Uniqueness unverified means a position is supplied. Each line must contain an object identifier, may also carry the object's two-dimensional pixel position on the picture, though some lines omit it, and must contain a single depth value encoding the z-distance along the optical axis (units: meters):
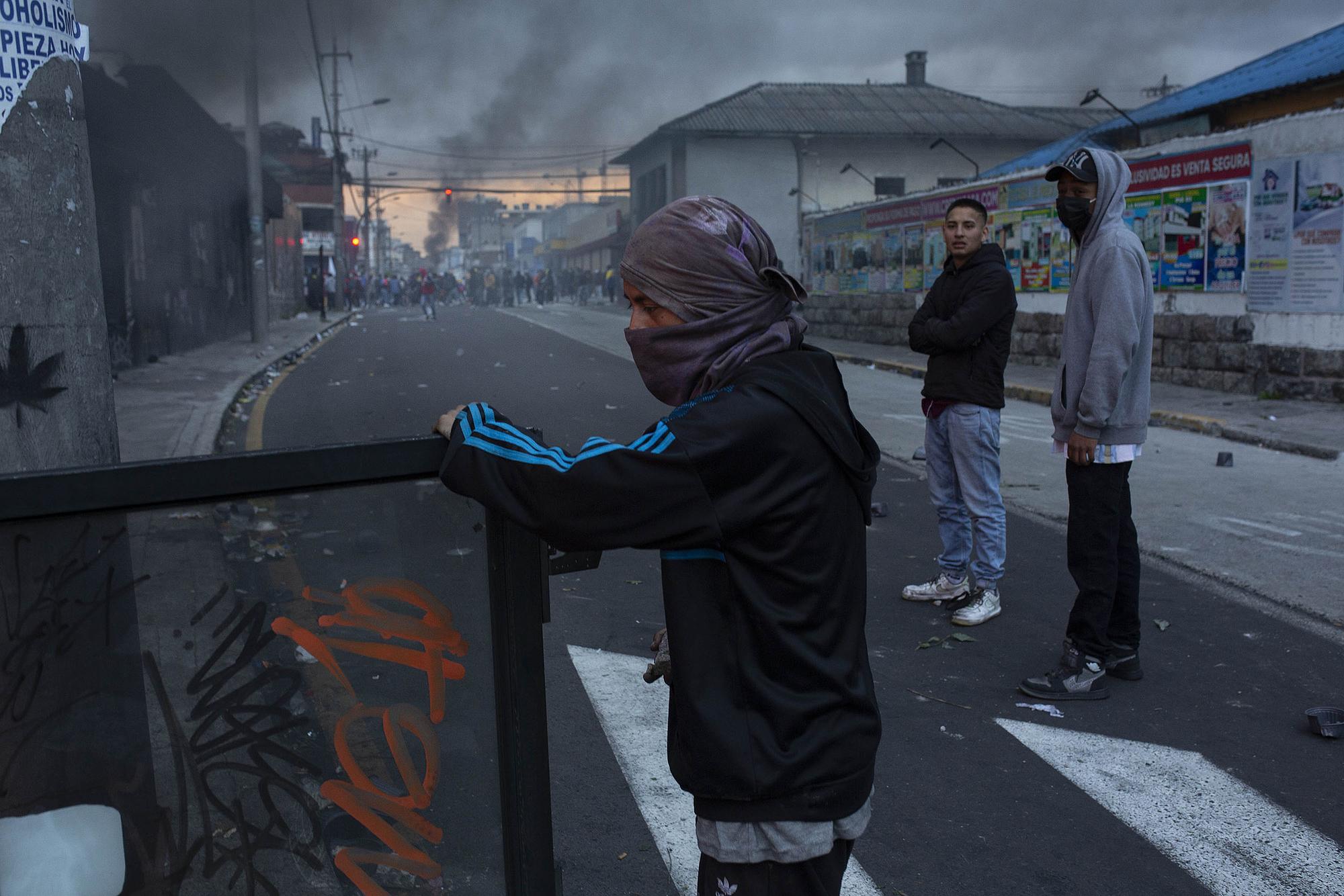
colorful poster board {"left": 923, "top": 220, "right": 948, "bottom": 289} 20.22
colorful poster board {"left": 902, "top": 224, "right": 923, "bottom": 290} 21.19
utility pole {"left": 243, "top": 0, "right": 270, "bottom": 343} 19.83
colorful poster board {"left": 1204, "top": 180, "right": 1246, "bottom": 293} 12.97
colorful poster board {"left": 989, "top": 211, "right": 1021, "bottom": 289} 17.62
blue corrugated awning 15.70
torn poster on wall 2.35
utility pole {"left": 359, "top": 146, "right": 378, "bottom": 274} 70.09
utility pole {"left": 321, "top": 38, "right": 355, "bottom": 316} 43.09
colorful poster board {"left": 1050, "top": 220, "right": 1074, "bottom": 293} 16.30
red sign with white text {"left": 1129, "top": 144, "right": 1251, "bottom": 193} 12.91
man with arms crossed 5.06
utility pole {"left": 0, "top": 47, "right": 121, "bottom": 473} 2.38
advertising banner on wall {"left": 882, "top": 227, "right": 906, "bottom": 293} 22.09
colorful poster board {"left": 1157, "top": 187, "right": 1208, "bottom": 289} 13.59
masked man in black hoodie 1.62
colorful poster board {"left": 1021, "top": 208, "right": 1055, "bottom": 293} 16.84
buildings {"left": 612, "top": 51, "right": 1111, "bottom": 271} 36.88
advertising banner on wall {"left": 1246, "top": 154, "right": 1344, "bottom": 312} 11.75
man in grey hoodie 4.12
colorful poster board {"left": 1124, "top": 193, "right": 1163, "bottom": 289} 14.23
